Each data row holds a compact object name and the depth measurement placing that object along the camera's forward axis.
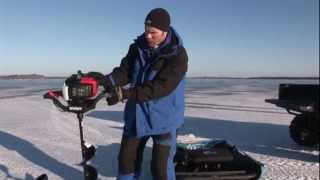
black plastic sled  2.52
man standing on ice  1.60
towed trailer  3.43
